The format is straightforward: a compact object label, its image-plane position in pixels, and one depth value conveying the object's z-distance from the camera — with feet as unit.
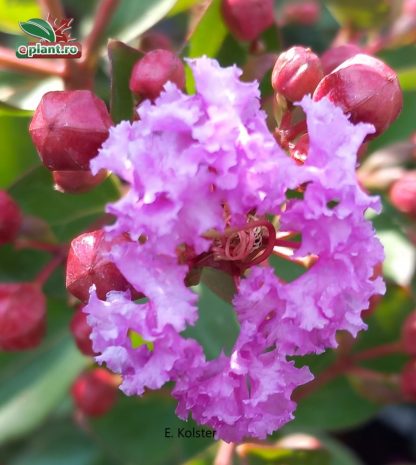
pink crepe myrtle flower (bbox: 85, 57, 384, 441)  0.27
